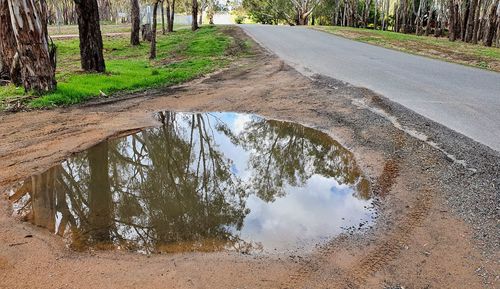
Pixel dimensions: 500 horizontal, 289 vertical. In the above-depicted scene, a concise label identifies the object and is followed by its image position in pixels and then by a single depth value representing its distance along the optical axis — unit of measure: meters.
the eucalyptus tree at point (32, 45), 9.70
